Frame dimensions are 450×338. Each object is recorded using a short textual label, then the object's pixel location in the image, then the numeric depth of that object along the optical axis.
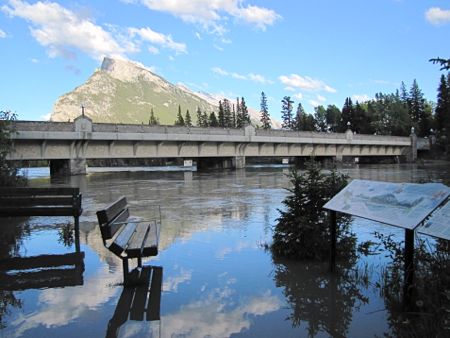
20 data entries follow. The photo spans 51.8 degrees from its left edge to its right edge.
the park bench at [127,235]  5.86
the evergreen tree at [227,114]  141.75
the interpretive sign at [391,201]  4.54
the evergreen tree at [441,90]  90.75
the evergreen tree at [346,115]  129.62
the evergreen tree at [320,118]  155.99
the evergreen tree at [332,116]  148.99
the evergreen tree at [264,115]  147.25
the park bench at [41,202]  9.12
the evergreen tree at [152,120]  159.18
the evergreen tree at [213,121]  138.04
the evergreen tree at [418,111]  117.94
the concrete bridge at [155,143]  40.09
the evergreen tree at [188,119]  145.61
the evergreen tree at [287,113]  150.75
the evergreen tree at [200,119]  151.23
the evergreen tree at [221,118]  136.25
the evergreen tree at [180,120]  144.46
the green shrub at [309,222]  7.36
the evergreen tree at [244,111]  139.00
